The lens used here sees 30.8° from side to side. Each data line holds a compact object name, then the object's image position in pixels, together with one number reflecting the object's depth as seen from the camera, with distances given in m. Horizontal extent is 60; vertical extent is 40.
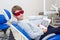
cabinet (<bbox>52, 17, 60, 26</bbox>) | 1.94
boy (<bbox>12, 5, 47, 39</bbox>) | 1.46
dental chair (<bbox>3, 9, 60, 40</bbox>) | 1.34
